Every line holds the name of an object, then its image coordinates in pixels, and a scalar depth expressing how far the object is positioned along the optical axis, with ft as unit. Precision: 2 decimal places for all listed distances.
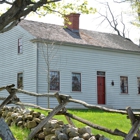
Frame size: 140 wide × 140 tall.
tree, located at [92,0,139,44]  124.94
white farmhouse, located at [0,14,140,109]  62.69
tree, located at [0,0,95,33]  22.03
